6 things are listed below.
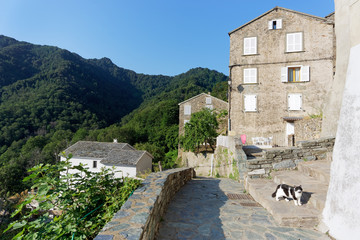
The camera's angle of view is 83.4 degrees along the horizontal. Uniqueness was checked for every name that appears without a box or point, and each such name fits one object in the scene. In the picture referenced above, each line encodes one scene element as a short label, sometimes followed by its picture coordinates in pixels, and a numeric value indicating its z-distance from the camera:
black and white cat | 4.04
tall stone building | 15.22
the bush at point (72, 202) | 2.51
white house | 24.97
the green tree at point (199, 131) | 20.14
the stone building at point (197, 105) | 28.28
